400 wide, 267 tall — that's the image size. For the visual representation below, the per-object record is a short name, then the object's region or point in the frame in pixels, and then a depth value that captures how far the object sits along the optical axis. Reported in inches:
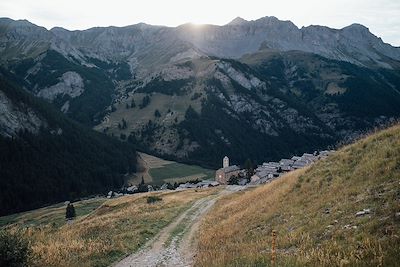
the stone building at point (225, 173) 6978.4
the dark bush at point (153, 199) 3193.9
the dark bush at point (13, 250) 761.6
